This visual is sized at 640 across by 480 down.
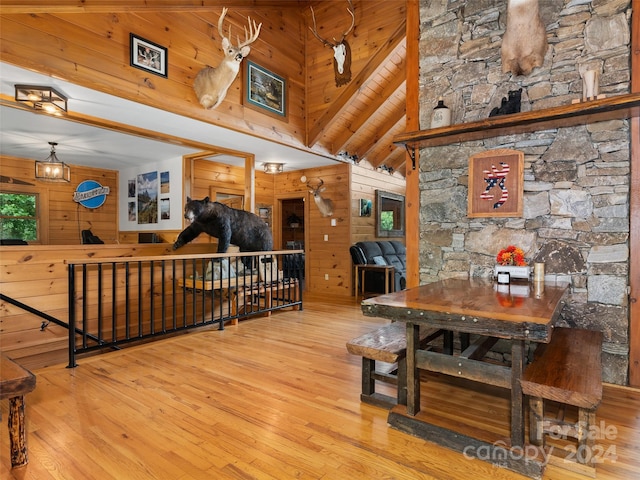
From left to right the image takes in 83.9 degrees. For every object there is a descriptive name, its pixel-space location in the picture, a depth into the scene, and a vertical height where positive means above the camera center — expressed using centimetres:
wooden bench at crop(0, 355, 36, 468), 158 -79
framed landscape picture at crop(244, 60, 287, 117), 486 +212
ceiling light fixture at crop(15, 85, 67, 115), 319 +126
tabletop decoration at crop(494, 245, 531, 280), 276 -22
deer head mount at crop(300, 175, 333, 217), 692 +72
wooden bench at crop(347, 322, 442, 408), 214 -74
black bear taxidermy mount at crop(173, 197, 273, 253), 456 +13
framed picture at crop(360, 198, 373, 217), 720 +60
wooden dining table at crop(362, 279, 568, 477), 161 -42
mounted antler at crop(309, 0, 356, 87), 452 +229
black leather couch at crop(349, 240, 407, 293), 661 -45
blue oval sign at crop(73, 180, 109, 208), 709 +85
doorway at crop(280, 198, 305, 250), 970 +42
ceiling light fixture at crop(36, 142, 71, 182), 522 +97
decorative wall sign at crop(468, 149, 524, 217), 304 +47
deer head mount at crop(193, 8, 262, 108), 383 +180
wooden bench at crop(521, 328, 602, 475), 154 -67
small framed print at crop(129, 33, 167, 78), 362 +190
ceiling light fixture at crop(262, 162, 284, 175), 668 +131
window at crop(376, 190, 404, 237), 775 +52
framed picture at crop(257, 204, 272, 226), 801 +55
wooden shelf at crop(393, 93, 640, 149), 243 +90
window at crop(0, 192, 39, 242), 634 +37
